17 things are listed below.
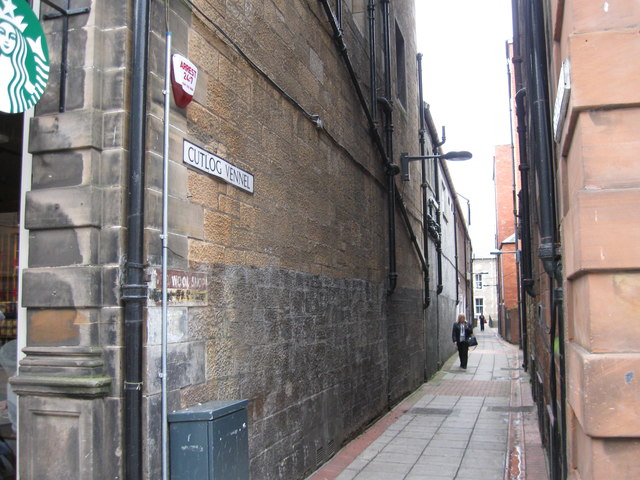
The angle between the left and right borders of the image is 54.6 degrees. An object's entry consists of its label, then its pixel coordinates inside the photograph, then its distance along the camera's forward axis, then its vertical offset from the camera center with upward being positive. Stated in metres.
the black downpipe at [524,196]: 9.15 +1.47
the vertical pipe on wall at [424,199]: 14.15 +2.28
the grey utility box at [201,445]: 3.56 -0.86
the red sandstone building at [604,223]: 2.58 +0.29
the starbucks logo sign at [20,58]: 2.84 +1.16
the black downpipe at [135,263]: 3.34 +0.19
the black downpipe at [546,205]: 4.11 +0.59
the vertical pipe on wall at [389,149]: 9.77 +2.37
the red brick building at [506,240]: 34.88 +3.01
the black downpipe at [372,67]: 9.28 +3.41
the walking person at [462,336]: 16.80 -1.16
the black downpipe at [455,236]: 26.12 +2.56
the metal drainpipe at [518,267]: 16.13 +1.14
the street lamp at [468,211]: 41.27 +5.50
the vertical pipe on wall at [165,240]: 3.58 +0.34
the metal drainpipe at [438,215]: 16.41 +2.32
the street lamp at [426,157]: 10.45 +2.32
